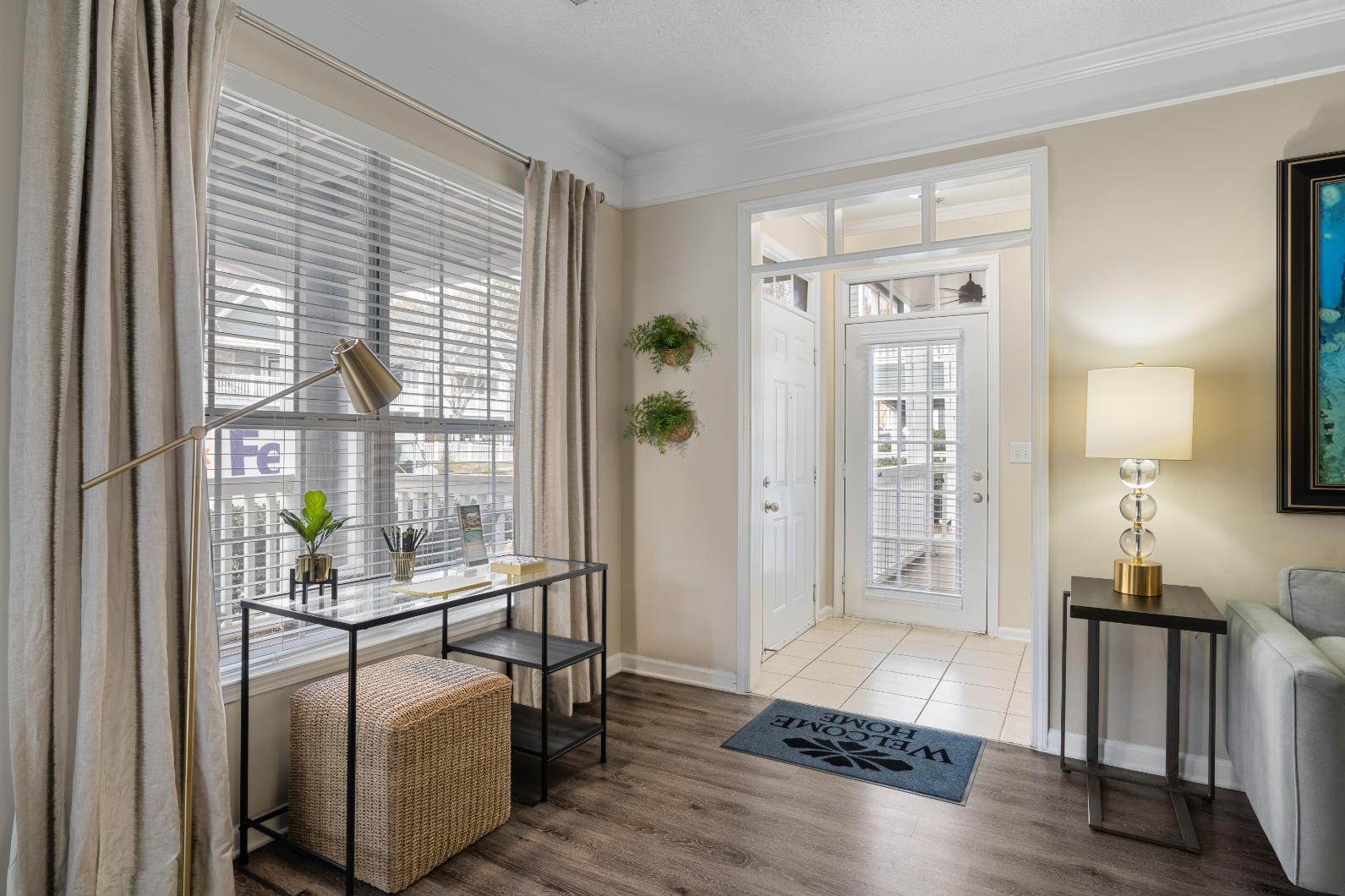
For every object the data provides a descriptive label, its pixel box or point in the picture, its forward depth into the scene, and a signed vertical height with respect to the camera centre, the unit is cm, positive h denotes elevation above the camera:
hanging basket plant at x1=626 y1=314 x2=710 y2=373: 373 +55
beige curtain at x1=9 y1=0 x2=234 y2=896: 171 +2
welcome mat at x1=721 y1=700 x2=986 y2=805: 273 -119
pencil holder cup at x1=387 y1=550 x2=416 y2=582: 252 -39
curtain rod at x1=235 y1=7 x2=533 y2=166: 220 +126
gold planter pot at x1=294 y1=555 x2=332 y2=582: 225 -36
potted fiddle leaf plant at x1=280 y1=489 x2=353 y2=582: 226 -25
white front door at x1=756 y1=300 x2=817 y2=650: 420 -14
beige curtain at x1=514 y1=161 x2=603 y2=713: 318 +19
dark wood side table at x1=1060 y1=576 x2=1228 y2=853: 232 -59
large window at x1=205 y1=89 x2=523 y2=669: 225 +39
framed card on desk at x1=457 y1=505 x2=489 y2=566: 281 -32
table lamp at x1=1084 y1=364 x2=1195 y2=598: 247 +6
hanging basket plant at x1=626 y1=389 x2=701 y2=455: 375 +15
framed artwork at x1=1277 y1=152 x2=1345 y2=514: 249 +40
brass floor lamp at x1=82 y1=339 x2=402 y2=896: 160 +10
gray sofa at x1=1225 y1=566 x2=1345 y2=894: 182 -73
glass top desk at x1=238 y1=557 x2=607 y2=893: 200 -74
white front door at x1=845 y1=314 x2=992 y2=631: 468 -13
